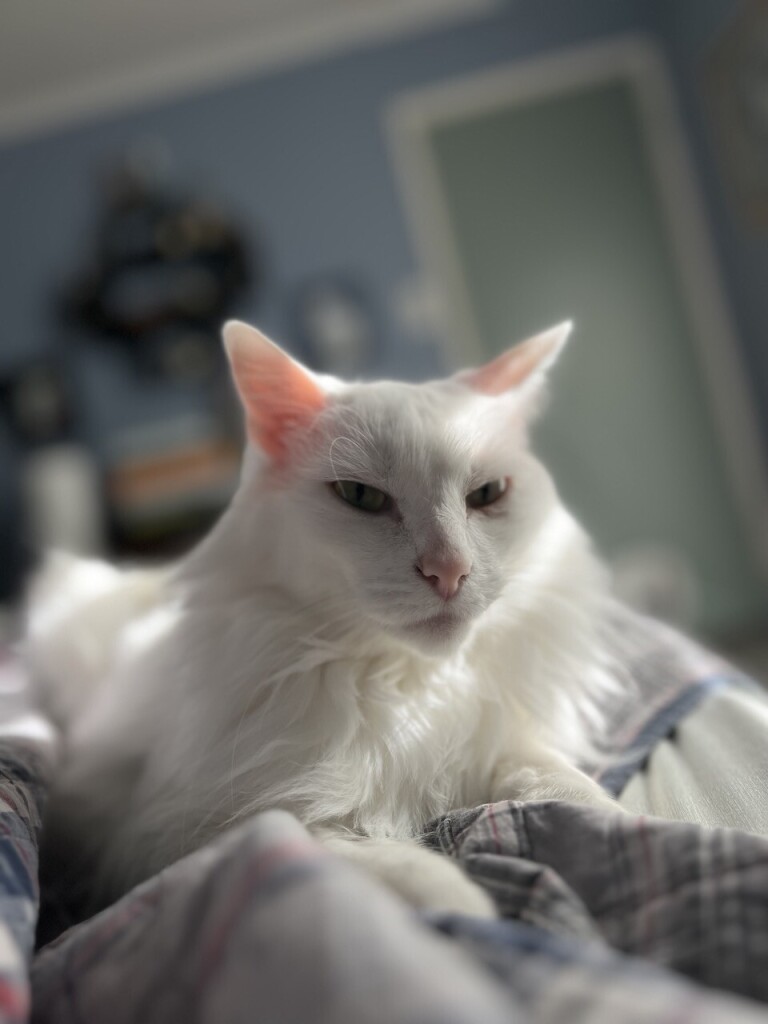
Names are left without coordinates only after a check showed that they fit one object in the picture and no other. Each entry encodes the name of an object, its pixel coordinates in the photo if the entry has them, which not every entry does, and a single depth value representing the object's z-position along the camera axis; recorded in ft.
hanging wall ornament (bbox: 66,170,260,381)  4.48
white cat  0.84
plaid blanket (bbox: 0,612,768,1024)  0.42
